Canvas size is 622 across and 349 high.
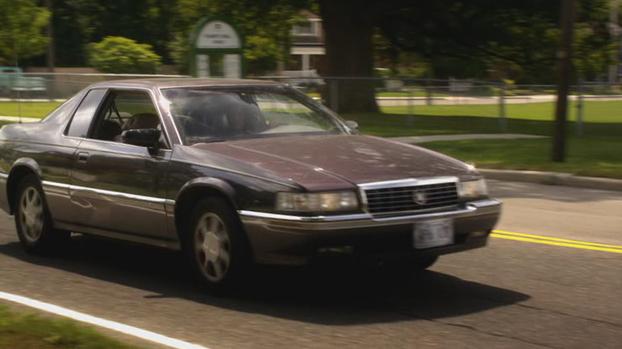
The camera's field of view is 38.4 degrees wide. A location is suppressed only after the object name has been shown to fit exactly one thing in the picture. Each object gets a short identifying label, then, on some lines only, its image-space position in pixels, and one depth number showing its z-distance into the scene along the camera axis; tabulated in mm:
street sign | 15977
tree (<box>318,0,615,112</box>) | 25016
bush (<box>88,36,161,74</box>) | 51188
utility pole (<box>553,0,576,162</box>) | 13359
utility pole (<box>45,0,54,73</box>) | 49062
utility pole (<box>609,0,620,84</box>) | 29141
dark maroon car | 5484
